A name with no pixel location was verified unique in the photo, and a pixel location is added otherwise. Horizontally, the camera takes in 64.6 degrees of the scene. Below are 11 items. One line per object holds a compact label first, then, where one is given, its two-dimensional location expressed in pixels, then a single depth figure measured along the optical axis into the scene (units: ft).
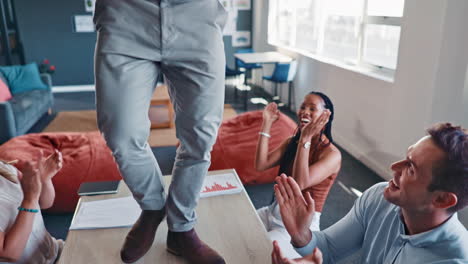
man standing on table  3.89
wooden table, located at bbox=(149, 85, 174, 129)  15.92
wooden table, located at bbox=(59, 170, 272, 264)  4.71
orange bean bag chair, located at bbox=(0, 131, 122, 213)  9.14
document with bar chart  6.41
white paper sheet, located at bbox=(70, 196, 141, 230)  5.42
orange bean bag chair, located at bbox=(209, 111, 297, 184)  10.58
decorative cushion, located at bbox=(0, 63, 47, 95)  17.06
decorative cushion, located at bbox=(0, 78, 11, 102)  15.17
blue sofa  12.92
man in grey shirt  3.42
